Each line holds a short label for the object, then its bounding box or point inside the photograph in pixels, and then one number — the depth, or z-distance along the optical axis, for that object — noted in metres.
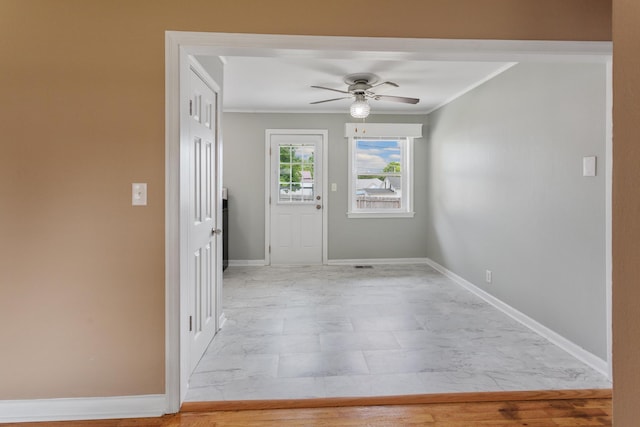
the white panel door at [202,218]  2.19
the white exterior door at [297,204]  5.55
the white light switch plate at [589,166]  2.36
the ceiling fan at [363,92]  3.76
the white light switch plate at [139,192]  1.84
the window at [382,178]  5.64
